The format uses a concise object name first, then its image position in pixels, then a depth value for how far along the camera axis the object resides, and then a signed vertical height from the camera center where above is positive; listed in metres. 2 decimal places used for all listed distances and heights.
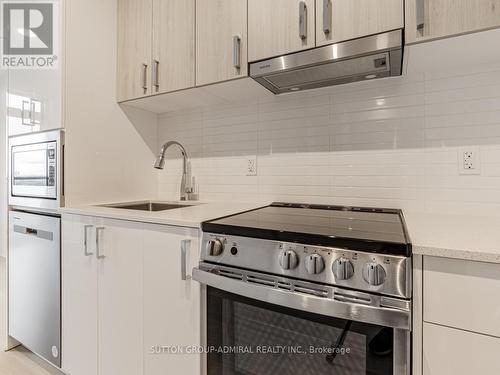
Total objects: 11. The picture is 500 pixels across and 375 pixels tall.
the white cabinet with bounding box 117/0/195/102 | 1.51 +0.78
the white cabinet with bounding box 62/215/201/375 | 1.11 -0.49
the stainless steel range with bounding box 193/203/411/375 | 0.74 -0.32
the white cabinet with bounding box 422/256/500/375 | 0.68 -0.32
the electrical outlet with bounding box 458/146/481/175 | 1.20 +0.11
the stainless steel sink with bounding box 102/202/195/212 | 1.73 -0.13
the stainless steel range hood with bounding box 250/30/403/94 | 1.05 +0.50
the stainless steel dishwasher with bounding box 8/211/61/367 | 1.53 -0.56
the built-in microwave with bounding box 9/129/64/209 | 1.52 +0.09
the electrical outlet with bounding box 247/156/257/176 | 1.72 +0.12
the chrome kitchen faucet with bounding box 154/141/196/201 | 1.88 -0.01
